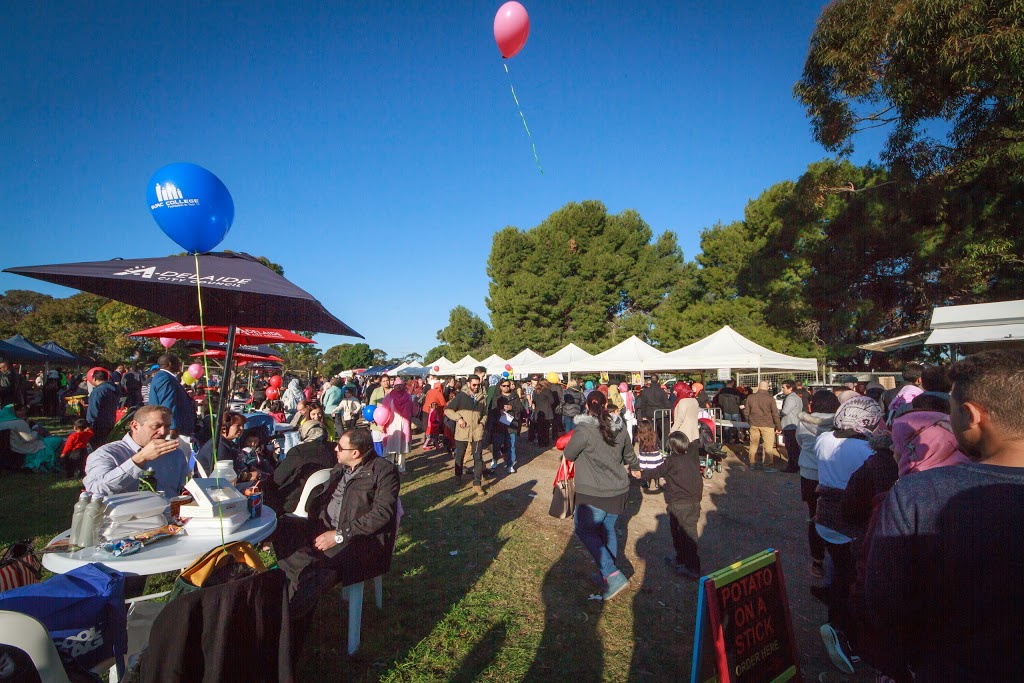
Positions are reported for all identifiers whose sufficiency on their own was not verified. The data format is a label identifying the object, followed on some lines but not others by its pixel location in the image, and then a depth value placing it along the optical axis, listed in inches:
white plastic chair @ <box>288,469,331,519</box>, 153.9
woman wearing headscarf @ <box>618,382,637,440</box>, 460.1
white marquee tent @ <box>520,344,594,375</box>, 613.1
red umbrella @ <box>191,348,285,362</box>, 366.0
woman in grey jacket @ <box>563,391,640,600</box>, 161.0
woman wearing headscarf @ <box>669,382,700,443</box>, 280.7
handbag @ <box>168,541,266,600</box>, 77.2
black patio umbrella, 115.7
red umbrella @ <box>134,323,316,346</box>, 264.7
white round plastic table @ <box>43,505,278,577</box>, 94.2
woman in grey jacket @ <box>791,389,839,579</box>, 173.9
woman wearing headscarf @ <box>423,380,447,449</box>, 412.5
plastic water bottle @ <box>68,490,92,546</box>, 103.2
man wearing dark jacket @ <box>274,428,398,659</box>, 129.0
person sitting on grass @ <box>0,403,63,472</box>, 329.1
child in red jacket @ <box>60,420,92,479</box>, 318.3
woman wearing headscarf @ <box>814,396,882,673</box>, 124.0
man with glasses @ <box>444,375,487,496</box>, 305.7
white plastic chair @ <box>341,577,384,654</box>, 129.3
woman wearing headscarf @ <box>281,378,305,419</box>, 448.1
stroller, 314.0
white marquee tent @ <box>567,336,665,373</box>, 541.0
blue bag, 79.5
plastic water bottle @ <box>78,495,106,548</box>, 103.3
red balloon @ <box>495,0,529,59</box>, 187.9
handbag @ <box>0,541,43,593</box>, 101.2
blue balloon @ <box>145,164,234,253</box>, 129.4
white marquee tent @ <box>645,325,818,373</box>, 452.4
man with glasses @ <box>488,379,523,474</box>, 345.9
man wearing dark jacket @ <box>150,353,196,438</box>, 206.8
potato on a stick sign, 79.3
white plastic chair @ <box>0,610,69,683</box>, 71.1
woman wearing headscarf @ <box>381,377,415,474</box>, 332.2
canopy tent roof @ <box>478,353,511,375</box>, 718.9
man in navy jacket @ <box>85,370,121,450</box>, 313.9
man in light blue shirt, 119.6
